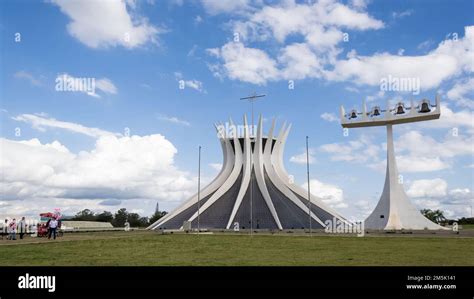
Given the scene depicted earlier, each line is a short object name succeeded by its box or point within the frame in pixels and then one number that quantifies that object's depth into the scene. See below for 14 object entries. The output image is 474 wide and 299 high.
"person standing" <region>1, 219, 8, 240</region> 24.90
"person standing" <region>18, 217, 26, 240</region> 22.87
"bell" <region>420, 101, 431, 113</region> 36.72
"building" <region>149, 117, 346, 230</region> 42.19
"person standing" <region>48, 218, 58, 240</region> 22.11
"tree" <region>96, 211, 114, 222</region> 84.44
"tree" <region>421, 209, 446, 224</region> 83.81
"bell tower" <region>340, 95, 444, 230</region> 37.62
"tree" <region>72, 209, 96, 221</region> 84.19
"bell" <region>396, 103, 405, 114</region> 38.12
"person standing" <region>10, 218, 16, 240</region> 21.96
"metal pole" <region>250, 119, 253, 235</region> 45.01
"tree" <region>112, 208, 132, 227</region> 79.55
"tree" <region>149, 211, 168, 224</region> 78.12
